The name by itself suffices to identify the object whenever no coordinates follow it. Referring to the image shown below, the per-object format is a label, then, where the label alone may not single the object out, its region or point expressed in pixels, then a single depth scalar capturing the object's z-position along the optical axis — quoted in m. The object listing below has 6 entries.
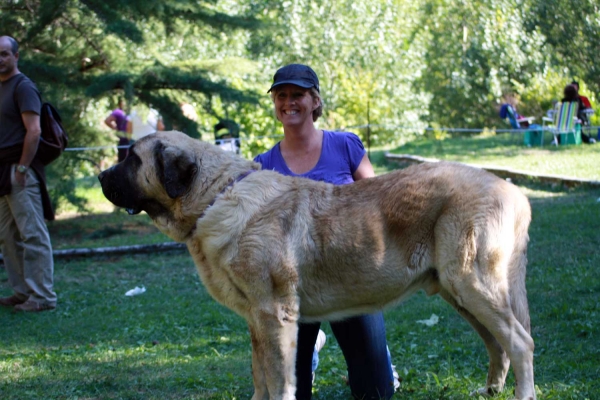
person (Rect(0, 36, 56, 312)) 7.41
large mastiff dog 3.88
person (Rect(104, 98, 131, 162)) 13.64
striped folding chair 18.27
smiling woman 4.59
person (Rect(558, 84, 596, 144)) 18.64
